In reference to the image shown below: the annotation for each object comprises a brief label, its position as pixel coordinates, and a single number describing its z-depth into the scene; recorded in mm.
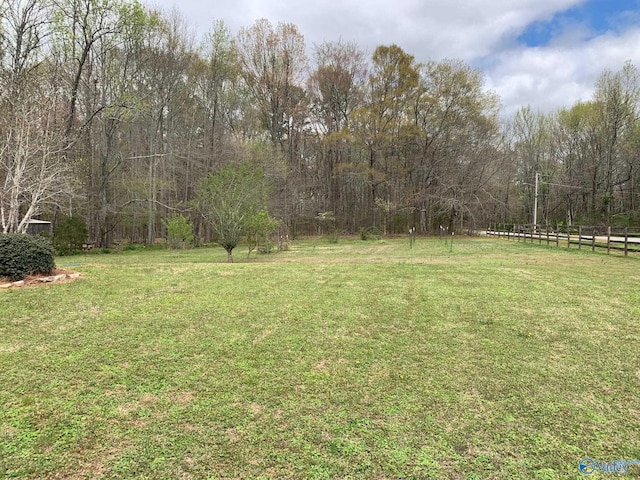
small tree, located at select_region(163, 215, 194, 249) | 14719
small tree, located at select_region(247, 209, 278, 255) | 12430
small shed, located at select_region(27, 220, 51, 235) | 16656
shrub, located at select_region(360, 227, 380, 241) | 25578
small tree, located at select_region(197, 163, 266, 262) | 12039
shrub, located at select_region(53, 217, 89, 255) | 16188
